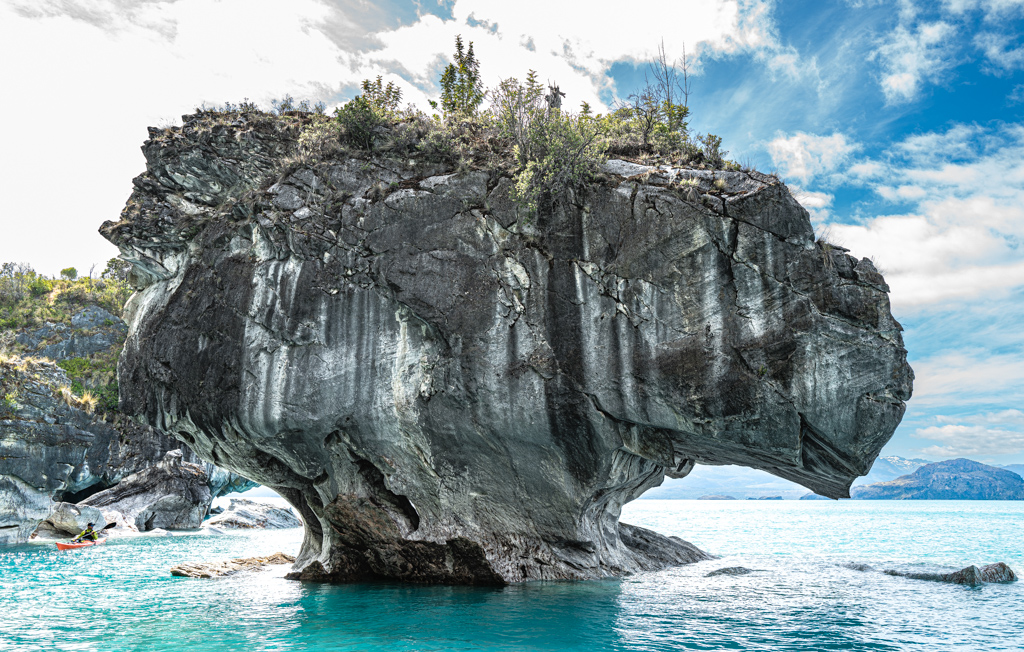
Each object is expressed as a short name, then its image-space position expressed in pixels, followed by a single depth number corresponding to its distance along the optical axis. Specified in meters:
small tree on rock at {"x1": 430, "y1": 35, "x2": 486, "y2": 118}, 23.33
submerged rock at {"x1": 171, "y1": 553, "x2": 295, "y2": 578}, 21.73
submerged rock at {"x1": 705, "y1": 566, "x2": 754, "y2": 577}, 20.07
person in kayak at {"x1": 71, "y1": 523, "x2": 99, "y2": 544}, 35.03
